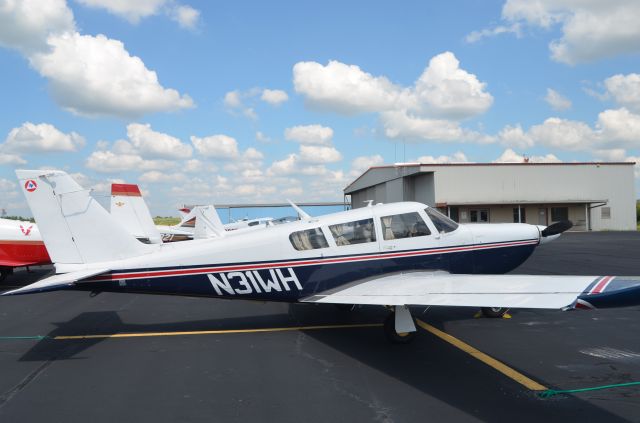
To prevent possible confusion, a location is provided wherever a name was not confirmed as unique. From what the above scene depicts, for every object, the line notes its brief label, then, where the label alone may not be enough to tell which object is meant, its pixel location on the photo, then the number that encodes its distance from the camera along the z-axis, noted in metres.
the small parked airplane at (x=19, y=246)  12.84
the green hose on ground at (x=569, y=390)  4.58
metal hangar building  38.31
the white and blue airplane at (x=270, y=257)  6.59
